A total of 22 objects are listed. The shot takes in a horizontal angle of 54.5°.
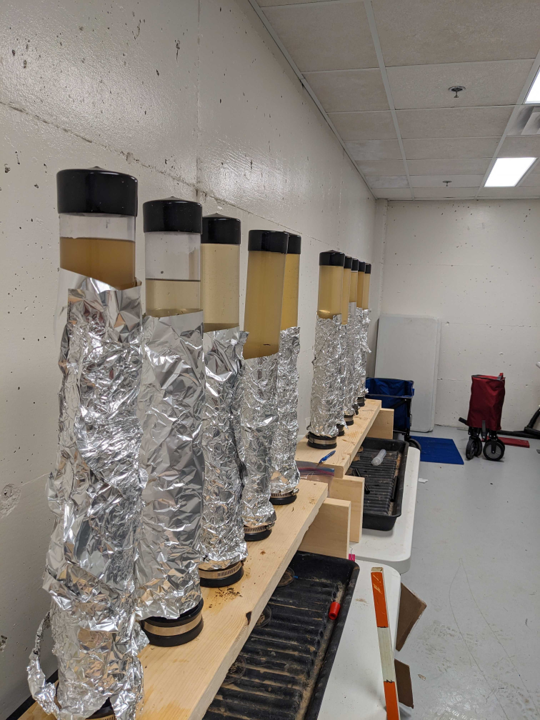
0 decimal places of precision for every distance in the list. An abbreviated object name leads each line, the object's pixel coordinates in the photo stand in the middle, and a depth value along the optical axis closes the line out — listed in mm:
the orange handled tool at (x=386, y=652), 1099
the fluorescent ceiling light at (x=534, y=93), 2080
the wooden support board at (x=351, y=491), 1739
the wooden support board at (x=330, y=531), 1419
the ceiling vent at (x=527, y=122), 2395
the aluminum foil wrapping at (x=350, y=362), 2055
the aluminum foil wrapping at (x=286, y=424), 1146
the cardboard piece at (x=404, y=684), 1627
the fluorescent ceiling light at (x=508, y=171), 3353
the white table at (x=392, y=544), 1977
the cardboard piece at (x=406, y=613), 1743
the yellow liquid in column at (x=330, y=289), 1628
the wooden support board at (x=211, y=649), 618
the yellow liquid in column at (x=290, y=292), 1131
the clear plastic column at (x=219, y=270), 735
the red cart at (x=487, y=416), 4281
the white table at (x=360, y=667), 1164
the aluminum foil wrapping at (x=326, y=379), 1657
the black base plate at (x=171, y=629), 702
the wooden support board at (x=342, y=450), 1690
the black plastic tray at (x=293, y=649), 953
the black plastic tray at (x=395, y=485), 2117
